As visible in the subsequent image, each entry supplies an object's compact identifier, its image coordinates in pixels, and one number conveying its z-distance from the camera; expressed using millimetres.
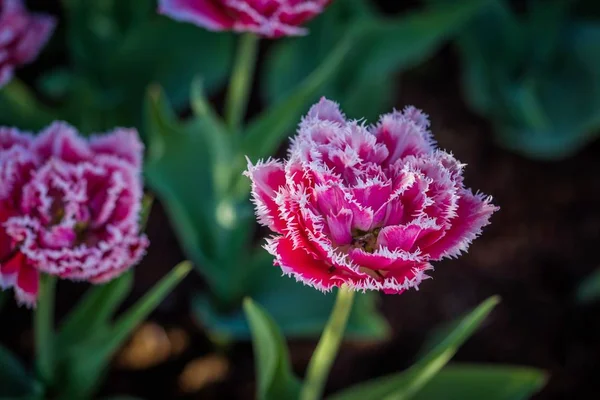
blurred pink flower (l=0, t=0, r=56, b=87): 751
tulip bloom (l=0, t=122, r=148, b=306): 654
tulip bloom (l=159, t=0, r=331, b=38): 717
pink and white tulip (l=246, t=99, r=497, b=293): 587
